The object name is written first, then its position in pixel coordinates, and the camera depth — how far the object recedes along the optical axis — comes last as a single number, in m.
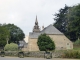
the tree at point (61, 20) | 41.51
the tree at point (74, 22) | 35.84
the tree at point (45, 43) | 29.76
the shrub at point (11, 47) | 28.83
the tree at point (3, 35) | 43.98
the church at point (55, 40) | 35.27
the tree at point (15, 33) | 52.59
